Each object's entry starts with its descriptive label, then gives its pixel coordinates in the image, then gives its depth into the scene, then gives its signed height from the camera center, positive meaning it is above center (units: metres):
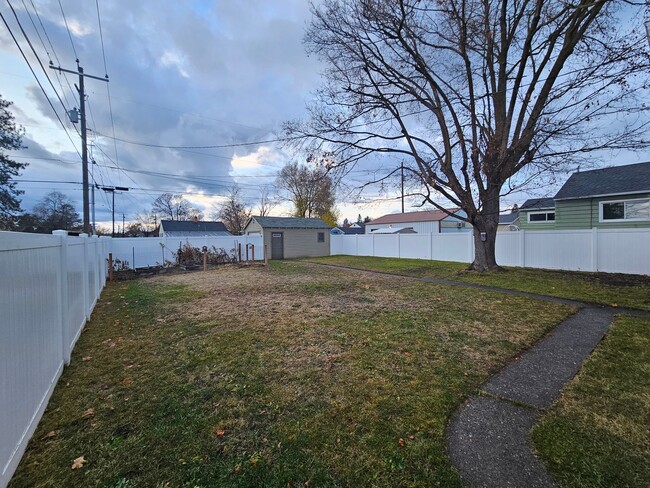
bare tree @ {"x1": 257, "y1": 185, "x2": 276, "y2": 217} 41.53 +5.43
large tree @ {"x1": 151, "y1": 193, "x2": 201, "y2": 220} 48.44 +6.35
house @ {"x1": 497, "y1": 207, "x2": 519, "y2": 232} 27.04 +1.88
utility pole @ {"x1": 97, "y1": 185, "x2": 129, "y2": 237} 19.72 +3.97
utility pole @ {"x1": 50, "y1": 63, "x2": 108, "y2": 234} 12.70 +4.32
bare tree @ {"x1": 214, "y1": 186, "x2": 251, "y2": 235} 42.09 +4.62
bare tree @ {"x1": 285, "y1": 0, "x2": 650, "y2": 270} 7.98 +4.89
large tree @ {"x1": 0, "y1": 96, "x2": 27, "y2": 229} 17.17 +4.94
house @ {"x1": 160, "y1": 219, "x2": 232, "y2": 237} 32.85 +1.97
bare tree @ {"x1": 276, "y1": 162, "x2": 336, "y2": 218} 32.88 +5.53
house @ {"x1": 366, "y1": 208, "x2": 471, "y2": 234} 32.03 +2.30
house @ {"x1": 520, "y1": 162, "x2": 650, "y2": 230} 11.64 +1.74
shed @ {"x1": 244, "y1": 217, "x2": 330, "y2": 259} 20.45 +0.64
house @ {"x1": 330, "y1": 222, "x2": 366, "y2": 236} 48.56 +2.24
